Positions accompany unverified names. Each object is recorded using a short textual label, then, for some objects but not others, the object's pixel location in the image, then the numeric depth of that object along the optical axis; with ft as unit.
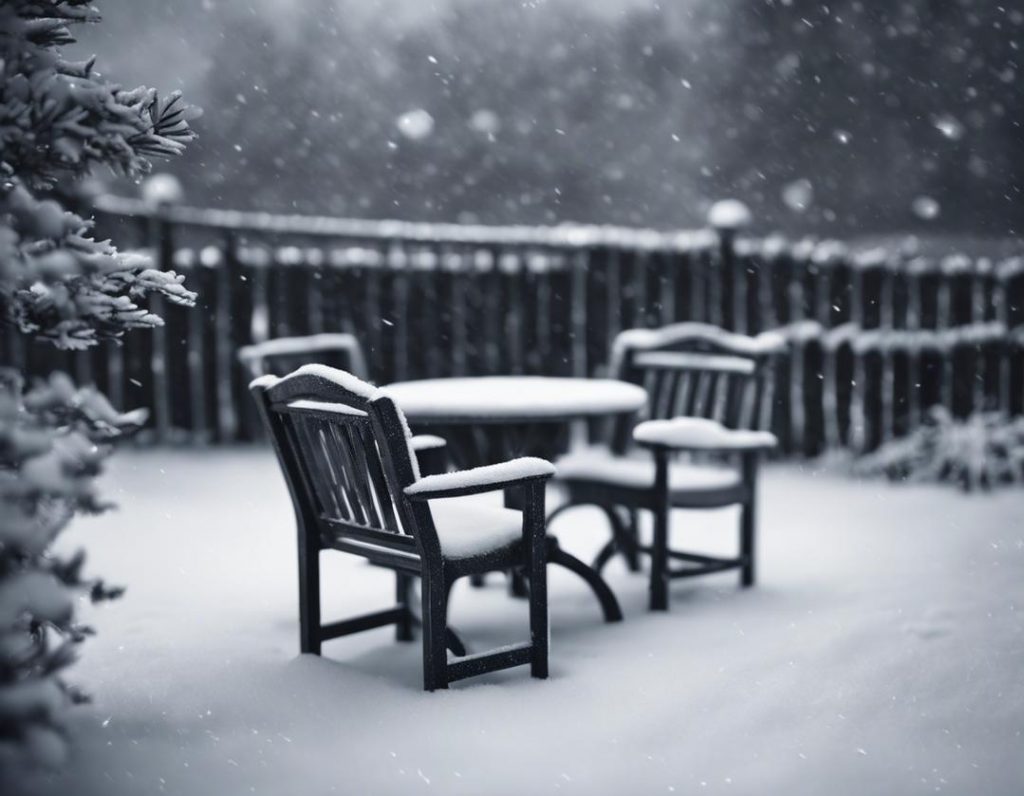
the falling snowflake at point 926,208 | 55.11
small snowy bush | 21.84
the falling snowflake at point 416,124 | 53.57
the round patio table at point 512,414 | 12.87
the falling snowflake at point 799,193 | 54.60
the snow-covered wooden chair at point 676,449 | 13.97
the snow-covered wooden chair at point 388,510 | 9.91
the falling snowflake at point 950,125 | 50.62
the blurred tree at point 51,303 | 6.70
